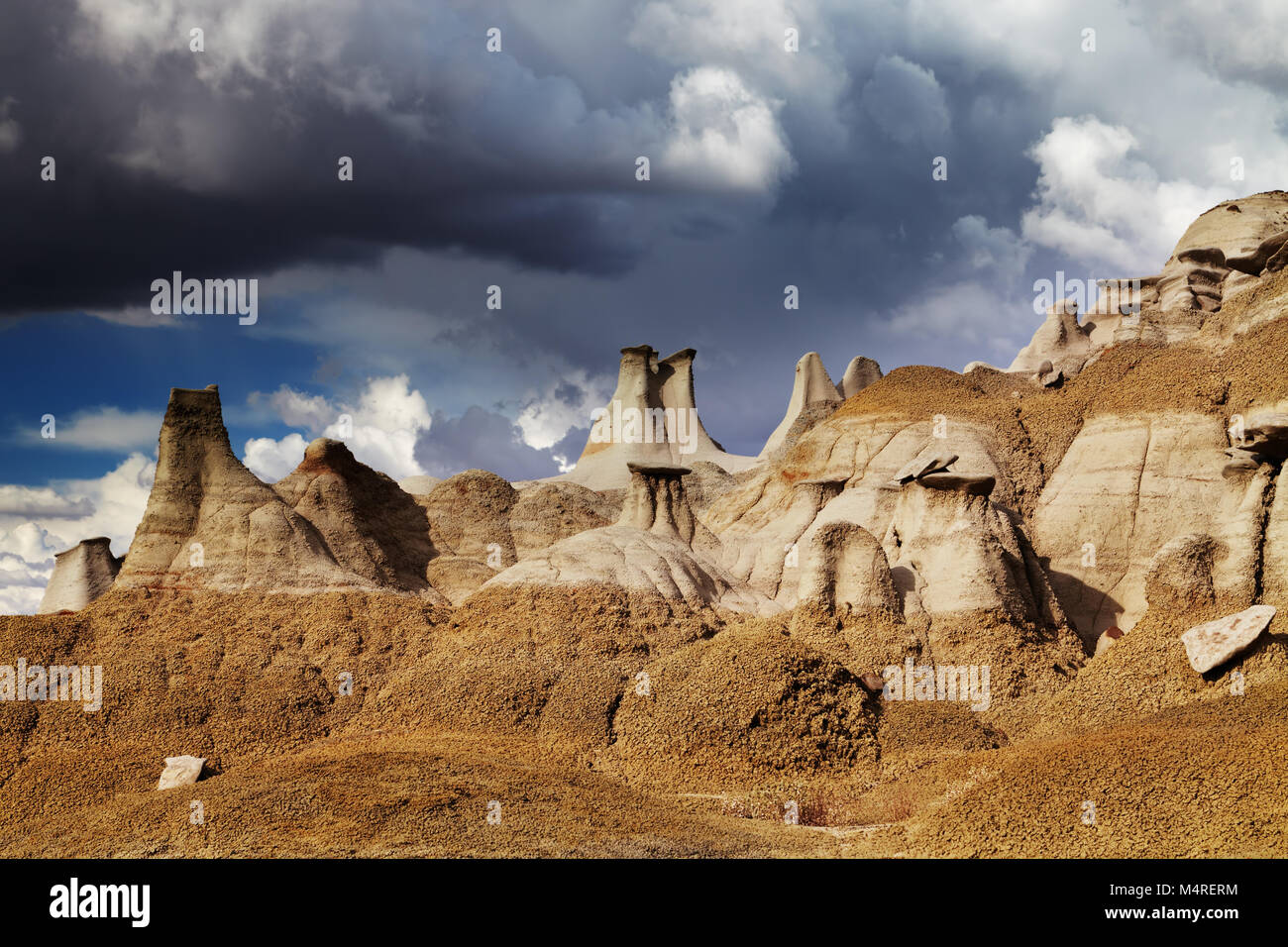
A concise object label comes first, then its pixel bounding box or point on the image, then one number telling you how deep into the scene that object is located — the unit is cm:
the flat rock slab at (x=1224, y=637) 1892
